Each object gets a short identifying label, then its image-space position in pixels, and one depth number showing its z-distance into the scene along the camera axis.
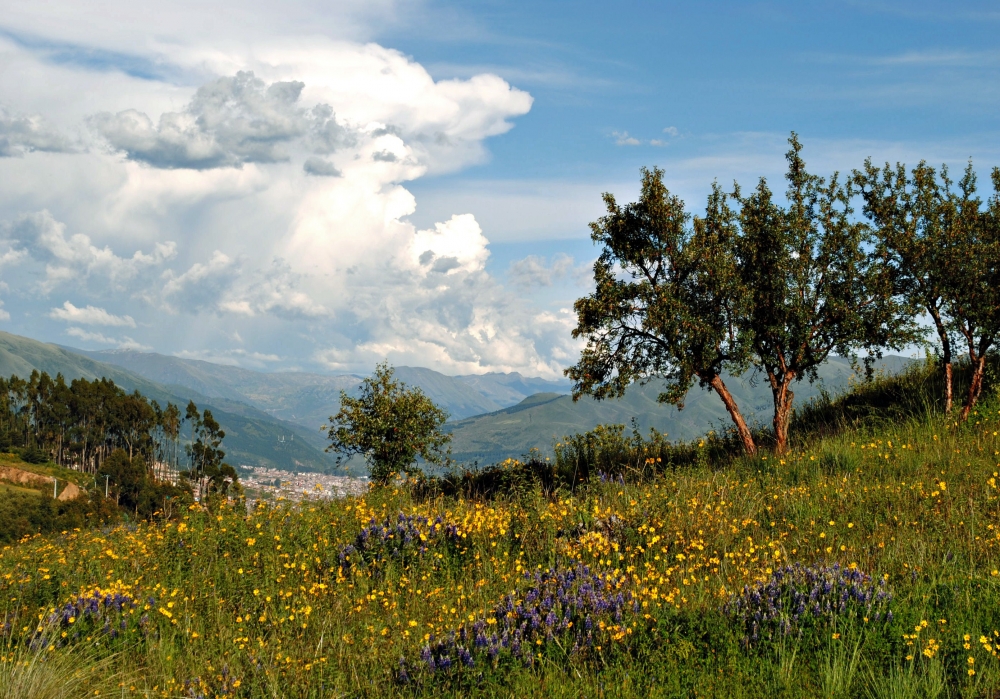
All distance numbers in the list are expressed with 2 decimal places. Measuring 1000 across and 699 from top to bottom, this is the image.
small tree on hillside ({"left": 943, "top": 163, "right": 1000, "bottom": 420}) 19.42
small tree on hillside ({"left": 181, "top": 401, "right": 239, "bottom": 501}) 153.25
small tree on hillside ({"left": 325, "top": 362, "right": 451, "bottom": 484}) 43.66
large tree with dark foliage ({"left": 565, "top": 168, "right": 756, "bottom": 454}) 22.42
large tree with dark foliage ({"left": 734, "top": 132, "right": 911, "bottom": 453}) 22.22
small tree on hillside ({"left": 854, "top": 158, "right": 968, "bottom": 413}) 20.59
